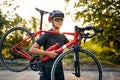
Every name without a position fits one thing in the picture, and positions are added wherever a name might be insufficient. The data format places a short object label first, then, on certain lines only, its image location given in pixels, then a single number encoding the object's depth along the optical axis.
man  2.27
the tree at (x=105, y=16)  12.93
